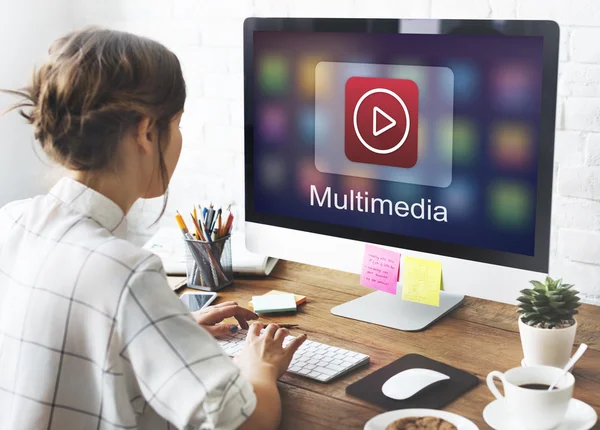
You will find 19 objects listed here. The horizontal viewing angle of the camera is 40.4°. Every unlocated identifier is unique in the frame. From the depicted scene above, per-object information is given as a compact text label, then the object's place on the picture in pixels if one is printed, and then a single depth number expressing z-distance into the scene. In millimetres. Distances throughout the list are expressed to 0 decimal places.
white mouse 1158
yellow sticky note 1388
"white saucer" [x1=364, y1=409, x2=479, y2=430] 1064
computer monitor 1241
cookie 1055
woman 961
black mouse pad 1142
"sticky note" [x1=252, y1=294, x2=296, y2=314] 1504
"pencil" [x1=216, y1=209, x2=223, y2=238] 1628
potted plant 1207
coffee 1058
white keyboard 1246
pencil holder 1617
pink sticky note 1440
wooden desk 1139
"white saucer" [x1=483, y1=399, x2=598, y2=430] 1054
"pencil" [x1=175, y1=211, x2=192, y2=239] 1625
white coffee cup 1013
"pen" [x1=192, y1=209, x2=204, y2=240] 1625
